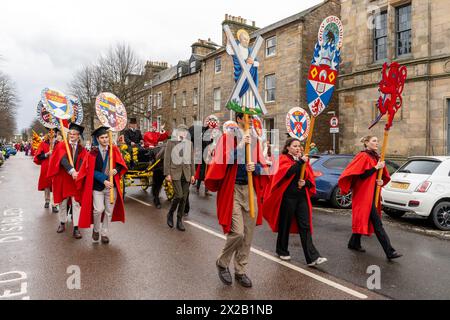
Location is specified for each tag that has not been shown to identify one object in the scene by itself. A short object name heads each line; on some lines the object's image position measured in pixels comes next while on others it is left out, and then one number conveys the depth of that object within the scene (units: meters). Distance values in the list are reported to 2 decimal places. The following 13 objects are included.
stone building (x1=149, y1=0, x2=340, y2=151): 23.31
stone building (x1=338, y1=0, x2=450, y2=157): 15.70
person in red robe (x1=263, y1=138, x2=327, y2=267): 5.28
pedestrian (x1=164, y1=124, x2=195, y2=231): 7.38
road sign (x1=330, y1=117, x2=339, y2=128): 17.12
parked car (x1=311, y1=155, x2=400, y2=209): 10.39
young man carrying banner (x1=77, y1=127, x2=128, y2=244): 6.11
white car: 7.79
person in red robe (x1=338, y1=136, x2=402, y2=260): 5.74
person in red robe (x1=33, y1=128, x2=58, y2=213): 9.16
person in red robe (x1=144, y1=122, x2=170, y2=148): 12.65
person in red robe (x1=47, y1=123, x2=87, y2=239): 7.07
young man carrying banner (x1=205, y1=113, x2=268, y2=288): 4.32
